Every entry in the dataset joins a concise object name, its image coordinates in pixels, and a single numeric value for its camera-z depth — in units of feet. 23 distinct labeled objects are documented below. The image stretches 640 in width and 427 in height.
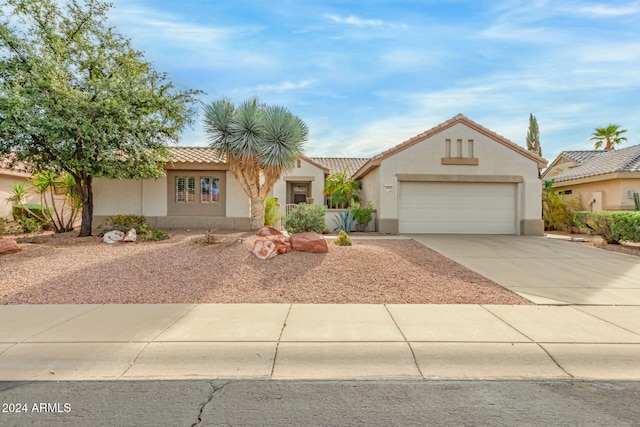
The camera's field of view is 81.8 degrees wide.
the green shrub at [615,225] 41.75
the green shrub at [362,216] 54.49
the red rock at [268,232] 35.09
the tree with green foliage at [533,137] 128.52
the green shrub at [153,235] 40.71
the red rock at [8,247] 33.83
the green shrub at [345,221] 53.62
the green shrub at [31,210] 52.61
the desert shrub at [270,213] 54.24
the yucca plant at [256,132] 44.42
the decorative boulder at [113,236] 39.68
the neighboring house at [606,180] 56.39
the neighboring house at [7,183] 59.82
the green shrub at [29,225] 52.65
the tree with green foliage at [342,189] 67.62
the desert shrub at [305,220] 36.09
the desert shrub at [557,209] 61.67
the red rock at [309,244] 31.76
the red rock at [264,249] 30.42
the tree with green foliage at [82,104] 36.81
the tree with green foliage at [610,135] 104.17
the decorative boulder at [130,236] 39.49
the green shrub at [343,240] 35.01
